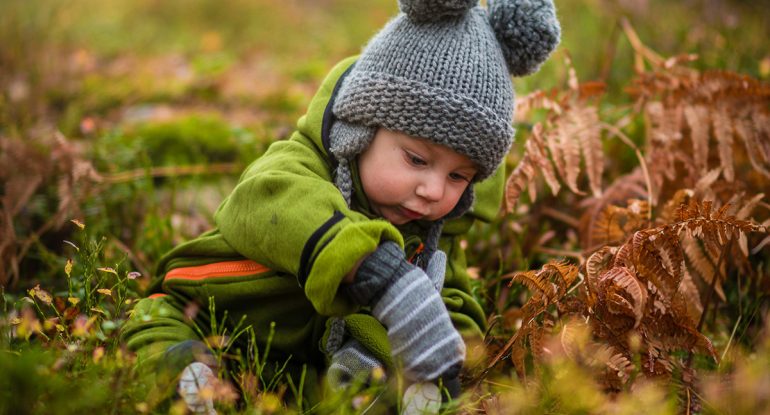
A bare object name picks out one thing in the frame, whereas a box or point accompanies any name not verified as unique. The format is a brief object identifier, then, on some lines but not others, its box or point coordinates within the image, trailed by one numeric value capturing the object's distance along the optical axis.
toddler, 1.90
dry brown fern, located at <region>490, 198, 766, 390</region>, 2.21
